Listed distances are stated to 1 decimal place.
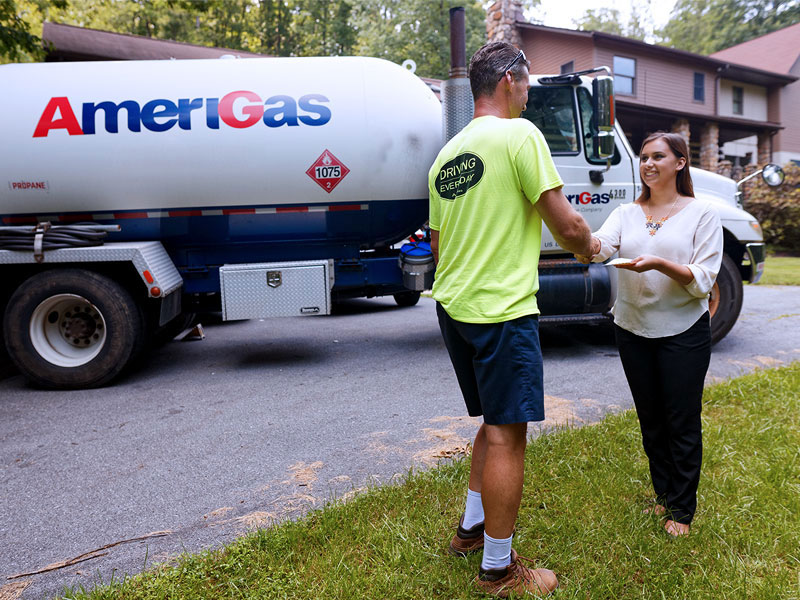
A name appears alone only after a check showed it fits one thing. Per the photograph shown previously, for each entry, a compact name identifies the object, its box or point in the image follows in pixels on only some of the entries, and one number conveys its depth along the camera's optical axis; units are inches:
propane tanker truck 207.9
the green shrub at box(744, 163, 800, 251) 654.4
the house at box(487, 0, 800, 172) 795.4
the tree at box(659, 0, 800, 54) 1727.4
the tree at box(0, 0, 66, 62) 285.6
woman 98.6
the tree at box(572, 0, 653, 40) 1887.3
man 79.9
